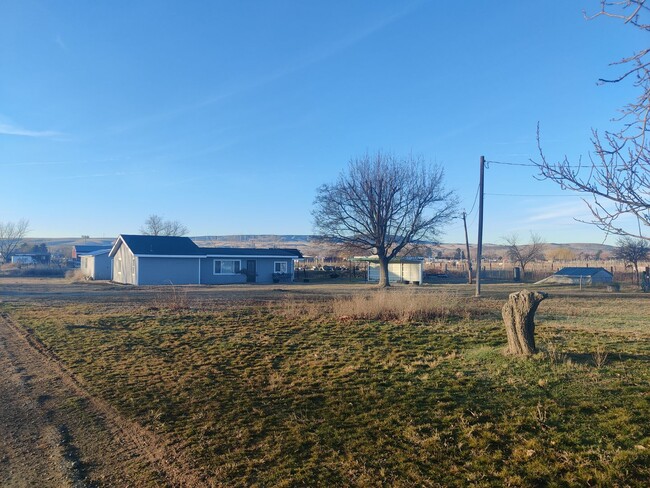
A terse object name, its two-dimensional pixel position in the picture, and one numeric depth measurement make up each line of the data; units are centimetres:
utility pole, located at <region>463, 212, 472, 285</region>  4947
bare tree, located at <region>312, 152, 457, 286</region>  3953
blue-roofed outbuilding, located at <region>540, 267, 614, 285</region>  4664
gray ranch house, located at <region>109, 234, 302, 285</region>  4144
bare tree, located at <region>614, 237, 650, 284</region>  4312
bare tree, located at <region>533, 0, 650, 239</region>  347
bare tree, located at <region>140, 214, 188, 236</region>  8844
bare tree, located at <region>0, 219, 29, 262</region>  9274
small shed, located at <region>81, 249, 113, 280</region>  5178
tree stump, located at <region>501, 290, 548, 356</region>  808
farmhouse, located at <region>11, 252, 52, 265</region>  8831
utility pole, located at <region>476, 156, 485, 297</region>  2666
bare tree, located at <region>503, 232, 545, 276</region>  6506
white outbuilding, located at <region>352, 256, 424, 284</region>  4984
